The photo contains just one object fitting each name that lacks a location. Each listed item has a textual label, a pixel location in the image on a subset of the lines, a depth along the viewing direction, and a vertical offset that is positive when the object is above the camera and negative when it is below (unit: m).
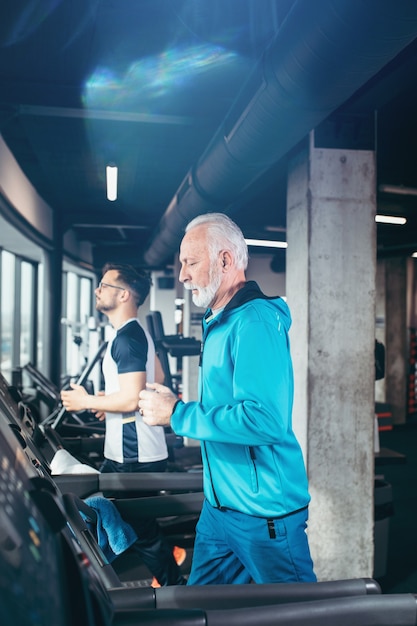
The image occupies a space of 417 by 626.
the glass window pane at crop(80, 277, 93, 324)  15.73 +0.65
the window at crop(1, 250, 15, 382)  8.44 +0.02
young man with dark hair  2.57 -0.42
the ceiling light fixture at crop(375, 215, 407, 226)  7.59 +1.41
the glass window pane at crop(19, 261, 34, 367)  10.14 +0.07
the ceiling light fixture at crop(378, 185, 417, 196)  6.50 +1.55
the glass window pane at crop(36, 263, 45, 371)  8.64 -0.05
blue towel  1.70 -0.66
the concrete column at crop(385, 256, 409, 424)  10.86 -0.45
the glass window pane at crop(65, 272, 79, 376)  12.98 +0.26
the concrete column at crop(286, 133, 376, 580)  3.28 -0.22
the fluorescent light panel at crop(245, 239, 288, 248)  9.28 +1.30
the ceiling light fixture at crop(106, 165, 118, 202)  5.70 +1.57
